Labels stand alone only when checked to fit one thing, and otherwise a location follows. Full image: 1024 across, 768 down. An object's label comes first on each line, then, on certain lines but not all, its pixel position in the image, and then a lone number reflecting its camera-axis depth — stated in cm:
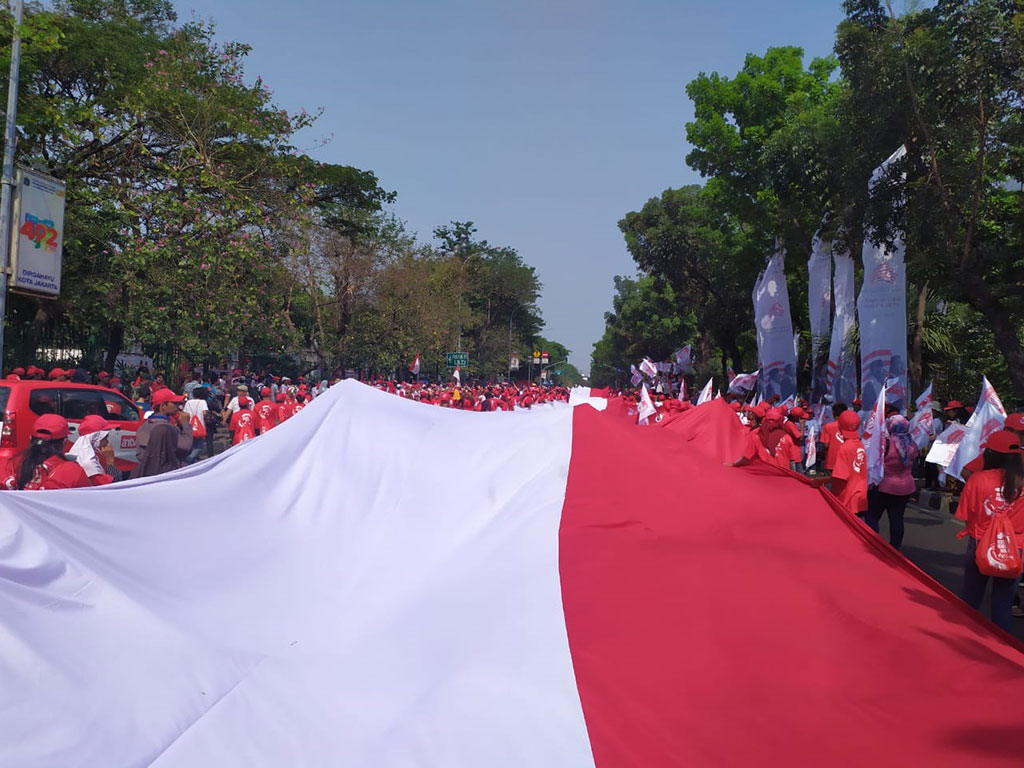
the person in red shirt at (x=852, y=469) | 840
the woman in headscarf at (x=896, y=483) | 907
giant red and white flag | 342
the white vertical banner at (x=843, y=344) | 1848
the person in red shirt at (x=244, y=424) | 1209
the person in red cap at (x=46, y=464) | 579
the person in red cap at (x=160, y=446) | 866
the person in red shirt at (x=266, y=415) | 1202
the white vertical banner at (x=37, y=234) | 1389
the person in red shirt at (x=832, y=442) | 859
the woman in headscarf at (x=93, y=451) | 704
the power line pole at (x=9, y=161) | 1327
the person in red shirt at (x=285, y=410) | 1285
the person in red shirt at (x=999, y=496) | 576
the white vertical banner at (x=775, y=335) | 2116
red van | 955
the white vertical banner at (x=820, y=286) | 2078
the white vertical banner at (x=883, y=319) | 1527
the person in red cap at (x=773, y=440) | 1045
